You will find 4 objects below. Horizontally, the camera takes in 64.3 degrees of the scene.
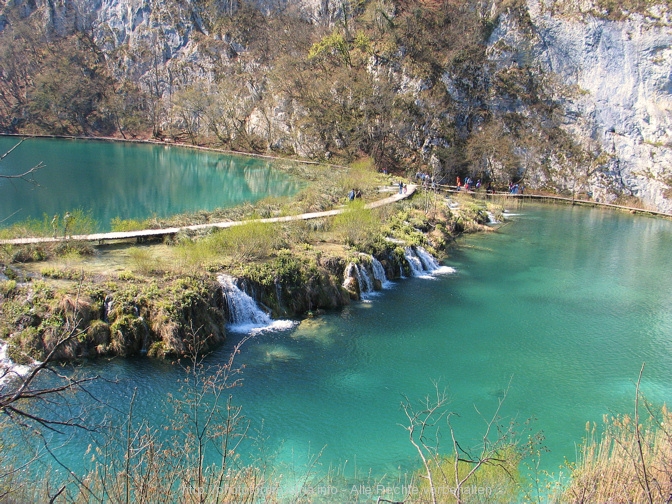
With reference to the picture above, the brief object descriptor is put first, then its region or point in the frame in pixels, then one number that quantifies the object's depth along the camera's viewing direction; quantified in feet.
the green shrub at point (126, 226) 92.94
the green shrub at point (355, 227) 99.60
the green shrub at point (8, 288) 62.16
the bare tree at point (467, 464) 35.73
